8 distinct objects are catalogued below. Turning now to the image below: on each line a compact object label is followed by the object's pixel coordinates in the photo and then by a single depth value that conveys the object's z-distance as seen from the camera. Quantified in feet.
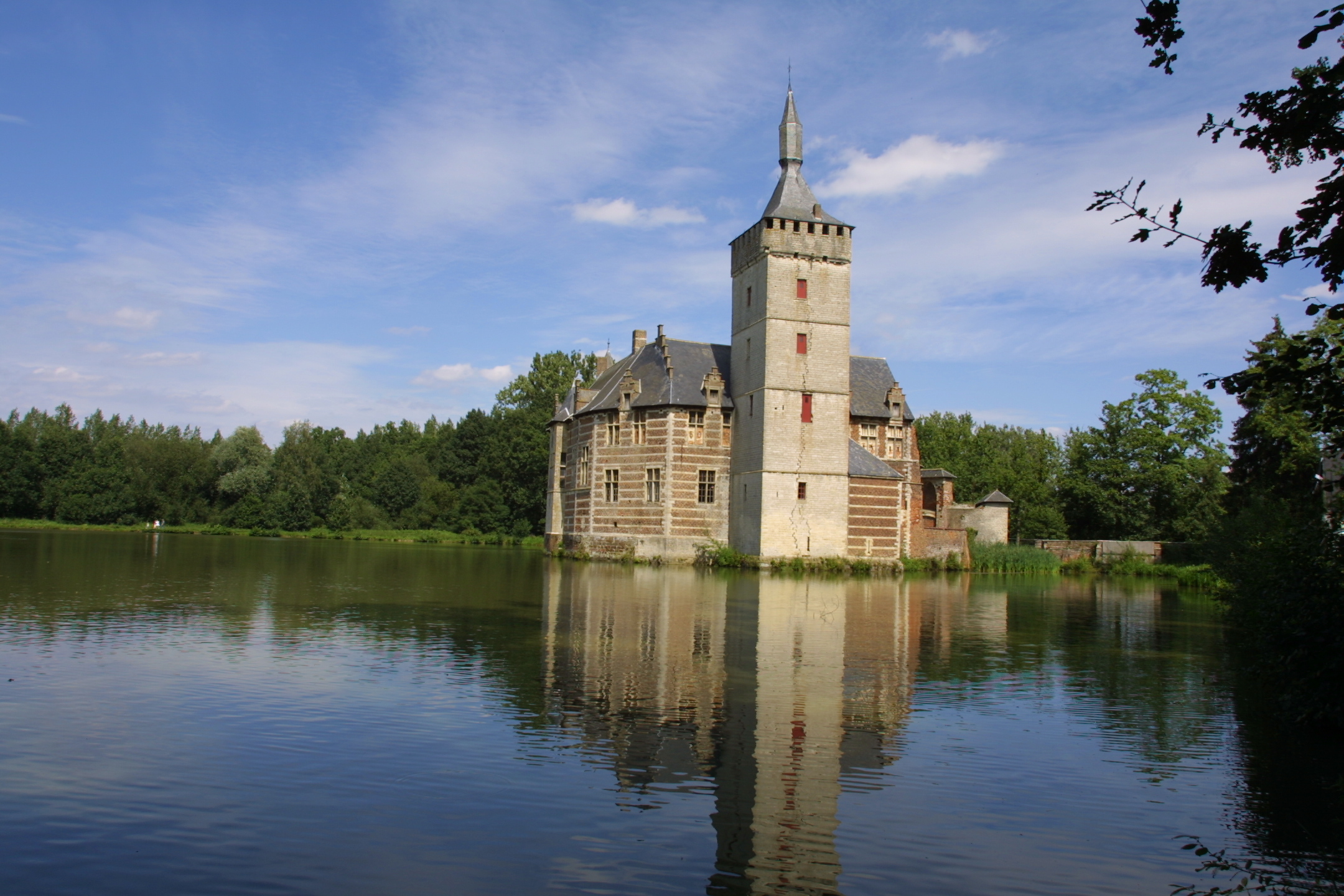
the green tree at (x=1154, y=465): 169.27
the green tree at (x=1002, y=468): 188.44
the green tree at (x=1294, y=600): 31.60
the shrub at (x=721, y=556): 127.24
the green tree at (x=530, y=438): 223.51
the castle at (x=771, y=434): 127.75
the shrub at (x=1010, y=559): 138.72
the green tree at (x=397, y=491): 247.29
